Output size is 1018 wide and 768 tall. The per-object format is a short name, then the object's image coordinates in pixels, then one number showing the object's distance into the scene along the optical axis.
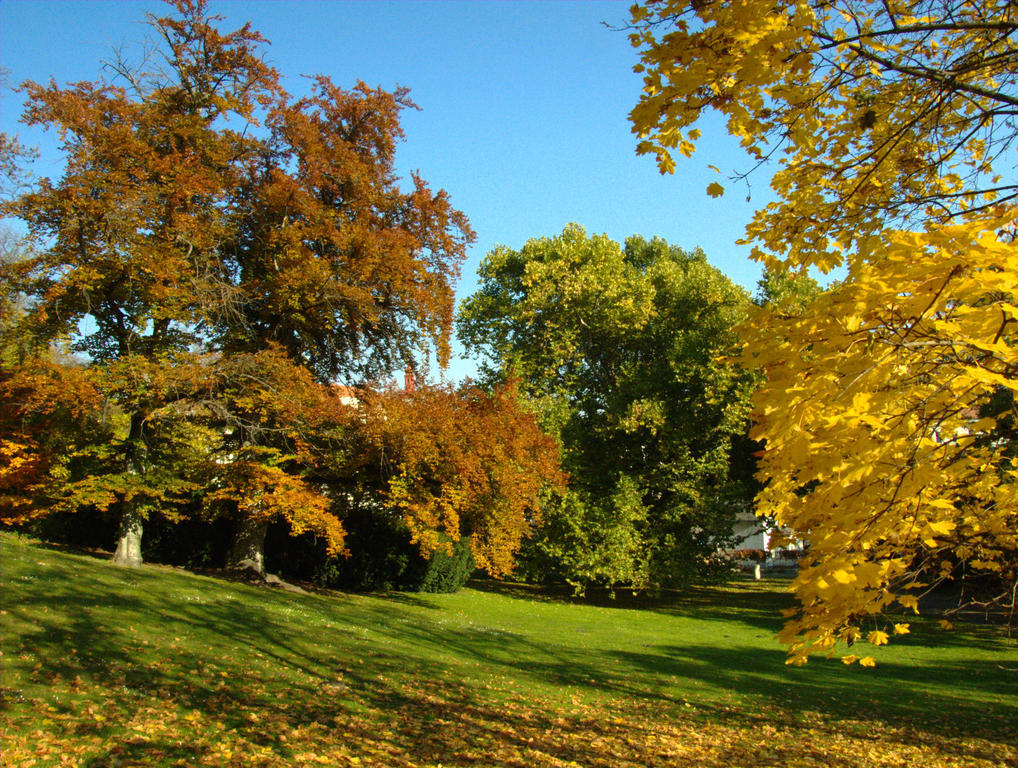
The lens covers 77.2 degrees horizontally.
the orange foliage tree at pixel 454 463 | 14.29
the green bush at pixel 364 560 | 18.31
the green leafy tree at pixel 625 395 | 19.89
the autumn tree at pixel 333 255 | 14.50
